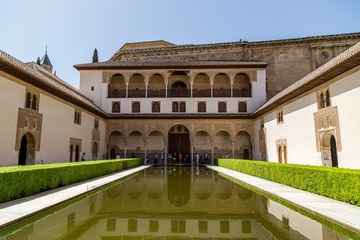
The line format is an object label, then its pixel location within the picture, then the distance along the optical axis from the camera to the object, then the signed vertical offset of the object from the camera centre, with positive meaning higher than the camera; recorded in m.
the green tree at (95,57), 40.58 +15.22
